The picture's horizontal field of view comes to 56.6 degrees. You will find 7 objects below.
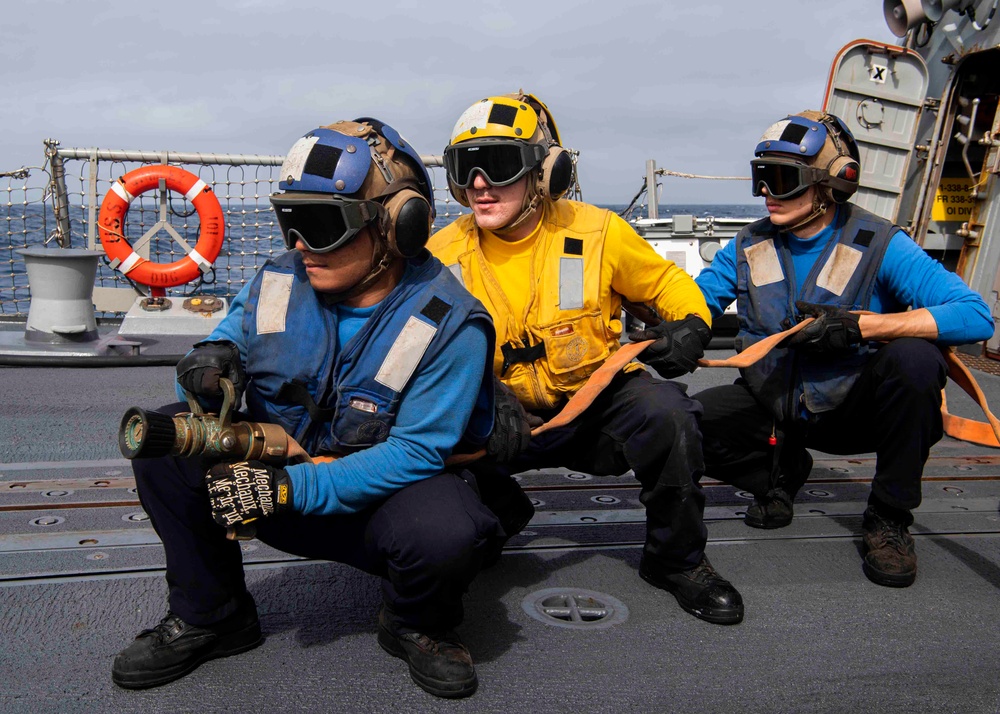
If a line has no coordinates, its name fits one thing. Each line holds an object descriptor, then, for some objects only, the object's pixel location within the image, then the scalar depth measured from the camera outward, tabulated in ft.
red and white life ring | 26.86
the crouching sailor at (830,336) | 9.93
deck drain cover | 8.58
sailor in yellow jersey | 8.99
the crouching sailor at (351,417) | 7.23
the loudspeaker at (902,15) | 23.04
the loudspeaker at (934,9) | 22.31
